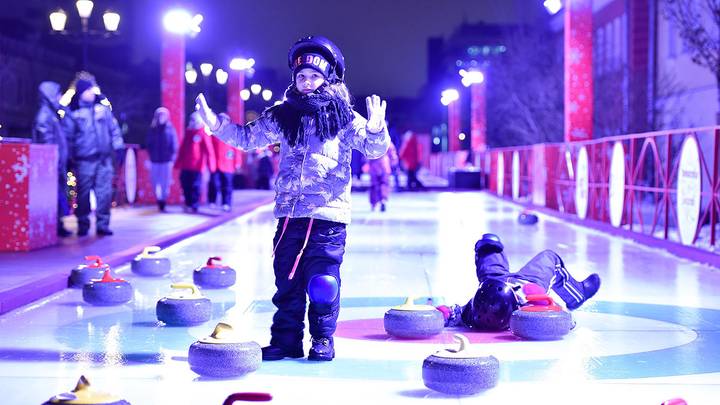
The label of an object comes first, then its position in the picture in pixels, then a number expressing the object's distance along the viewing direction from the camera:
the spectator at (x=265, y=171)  39.75
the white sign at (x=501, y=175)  34.69
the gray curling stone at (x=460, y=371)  5.43
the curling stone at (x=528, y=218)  19.84
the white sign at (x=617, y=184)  17.77
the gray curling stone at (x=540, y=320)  7.05
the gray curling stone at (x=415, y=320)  7.06
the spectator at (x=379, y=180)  23.84
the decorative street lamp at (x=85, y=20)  24.91
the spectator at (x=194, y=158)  21.83
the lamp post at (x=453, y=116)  58.81
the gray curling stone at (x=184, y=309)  7.68
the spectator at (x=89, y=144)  14.64
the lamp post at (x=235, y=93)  42.09
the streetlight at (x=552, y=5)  23.44
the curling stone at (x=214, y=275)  9.84
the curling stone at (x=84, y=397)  4.23
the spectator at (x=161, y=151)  22.12
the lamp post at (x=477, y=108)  47.56
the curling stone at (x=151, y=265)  11.09
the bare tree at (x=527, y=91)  43.78
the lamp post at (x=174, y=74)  25.86
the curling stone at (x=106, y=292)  8.89
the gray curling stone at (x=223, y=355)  5.81
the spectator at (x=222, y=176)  22.29
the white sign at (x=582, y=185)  20.64
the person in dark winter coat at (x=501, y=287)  7.40
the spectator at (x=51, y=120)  14.66
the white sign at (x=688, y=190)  13.73
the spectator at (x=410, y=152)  35.84
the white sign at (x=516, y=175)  31.14
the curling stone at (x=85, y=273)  9.97
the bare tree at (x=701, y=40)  21.44
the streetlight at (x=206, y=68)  37.80
